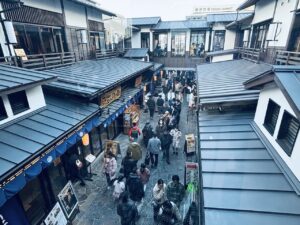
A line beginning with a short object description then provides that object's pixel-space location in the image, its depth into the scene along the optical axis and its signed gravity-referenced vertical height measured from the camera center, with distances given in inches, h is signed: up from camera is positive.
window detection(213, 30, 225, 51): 1066.7 +11.0
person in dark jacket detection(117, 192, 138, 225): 251.6 -214.5
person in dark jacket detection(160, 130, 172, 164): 431.7 -219.7
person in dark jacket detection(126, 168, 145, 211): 291.7 -217.5
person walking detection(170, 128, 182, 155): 465.0 -222.1
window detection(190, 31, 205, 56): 1102.4 -4.1
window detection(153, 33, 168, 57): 1143.4 -13.5
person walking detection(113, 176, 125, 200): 306.8 -226.2
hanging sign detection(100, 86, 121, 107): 440.6 -130.2
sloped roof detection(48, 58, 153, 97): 383.9 -81.6
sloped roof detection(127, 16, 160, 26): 1111.6 +128.7
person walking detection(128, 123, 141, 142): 549.3 -255.7
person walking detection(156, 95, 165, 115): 707.8 -228.6
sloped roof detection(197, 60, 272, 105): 337.1 -91.1
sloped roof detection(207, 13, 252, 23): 1025.5 +134.4
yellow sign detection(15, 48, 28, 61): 382.9 -16.9
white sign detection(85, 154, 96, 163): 385.8 -227.5
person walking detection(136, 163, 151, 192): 325.7 -219.1
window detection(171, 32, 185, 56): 1111.0 -8.4
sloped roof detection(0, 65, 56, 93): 255.5 -49.5
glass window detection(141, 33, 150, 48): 1154.7 +17.6
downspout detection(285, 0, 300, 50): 420.1 +30.9
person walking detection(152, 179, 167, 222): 277.2 -214.5
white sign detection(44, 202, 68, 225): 244.3 -224.8
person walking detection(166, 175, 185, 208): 273.3 -209.5
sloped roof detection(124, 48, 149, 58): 1001.3 -51.7
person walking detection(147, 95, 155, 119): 683.1 -218.4
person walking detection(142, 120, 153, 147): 485.7 -226.0
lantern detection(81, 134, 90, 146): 394.4 -195.8
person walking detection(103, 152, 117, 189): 353.4 -223.9
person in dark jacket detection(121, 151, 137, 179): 347.3 -214.5
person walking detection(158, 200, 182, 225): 241.4 -214.1
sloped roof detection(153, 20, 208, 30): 1078.2 +101.0
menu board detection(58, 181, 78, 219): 275.1 -227.0
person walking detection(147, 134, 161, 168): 404.8 -216.8
